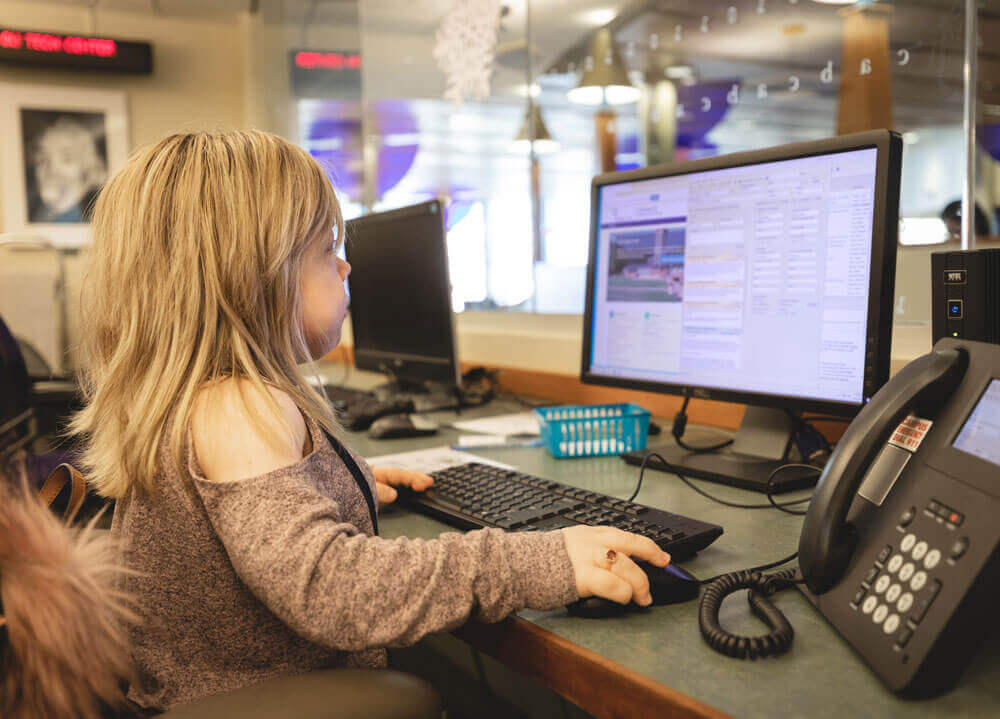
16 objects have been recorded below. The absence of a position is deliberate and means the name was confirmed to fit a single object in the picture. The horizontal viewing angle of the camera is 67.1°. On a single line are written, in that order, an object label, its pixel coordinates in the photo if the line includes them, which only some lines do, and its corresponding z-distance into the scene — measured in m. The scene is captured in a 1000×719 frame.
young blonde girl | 0.60
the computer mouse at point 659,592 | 0.63
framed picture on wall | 3.84
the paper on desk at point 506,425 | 1.47
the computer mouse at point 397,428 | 1.48
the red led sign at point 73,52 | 3.68
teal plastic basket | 1.26
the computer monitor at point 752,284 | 0.92
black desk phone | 0.48
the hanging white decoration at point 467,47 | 2.33
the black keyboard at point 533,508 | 0.76
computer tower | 0.75
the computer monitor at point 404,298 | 1.69
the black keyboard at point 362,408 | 1.62
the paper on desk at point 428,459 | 1.20
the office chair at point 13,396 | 1.72
